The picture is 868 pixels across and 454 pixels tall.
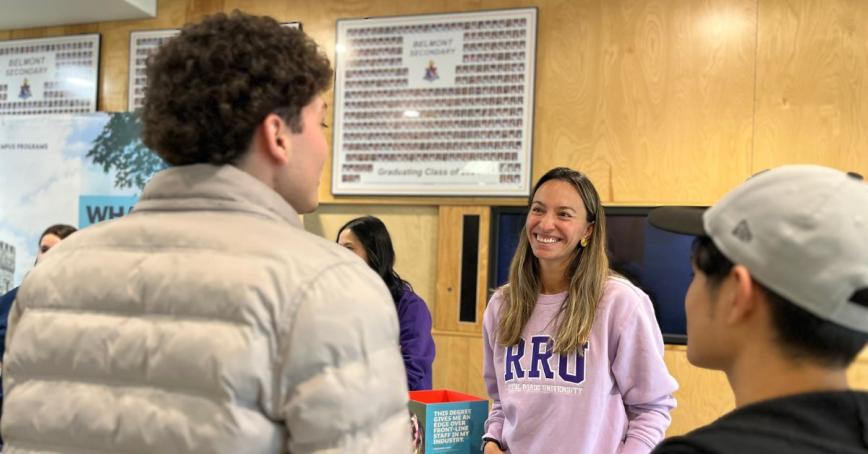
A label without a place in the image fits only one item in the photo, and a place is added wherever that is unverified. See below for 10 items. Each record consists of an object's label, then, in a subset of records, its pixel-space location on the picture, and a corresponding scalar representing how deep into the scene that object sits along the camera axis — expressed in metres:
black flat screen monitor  3.26
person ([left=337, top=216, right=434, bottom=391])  2.61
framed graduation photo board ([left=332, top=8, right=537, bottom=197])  3.48
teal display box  2.09
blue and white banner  3.96
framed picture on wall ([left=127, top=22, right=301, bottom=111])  4.05
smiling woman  1.85
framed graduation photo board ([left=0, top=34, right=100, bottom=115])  4.17
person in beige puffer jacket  0.81
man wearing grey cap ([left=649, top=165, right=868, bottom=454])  0.82
